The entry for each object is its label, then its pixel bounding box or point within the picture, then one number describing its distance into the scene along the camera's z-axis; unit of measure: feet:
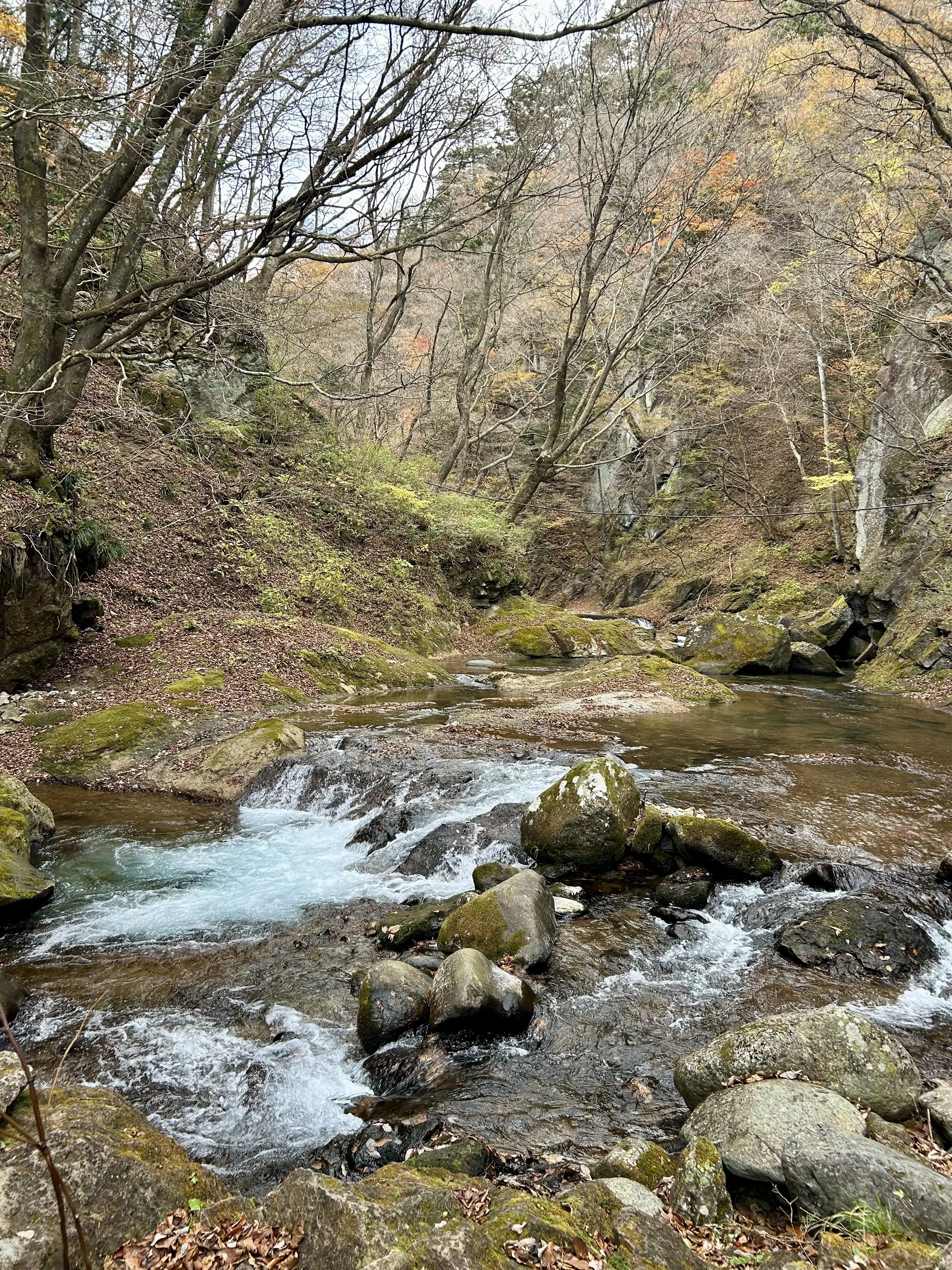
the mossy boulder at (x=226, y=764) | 27.68
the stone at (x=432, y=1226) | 6.64
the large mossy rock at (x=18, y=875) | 17.31
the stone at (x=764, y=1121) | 9.68
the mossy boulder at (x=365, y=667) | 42.16
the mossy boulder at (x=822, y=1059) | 11.19
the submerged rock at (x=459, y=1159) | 10.30
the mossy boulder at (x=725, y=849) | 20.48
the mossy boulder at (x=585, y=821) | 21.42
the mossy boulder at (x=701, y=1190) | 9.17
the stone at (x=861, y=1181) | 8.52
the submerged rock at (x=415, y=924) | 17.66
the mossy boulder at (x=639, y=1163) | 9.84
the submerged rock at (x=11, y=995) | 14.07
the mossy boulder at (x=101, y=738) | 27.81
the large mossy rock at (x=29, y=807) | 21.35
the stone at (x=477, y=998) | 14.14
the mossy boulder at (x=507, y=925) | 16.49
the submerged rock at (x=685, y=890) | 19.38
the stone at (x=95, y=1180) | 6.79
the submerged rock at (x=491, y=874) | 19.92
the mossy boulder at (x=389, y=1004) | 14.01
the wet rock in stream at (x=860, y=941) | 16.37
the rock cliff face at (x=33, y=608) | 30.17
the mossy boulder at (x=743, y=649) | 59.11
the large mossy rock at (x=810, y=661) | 59.06
